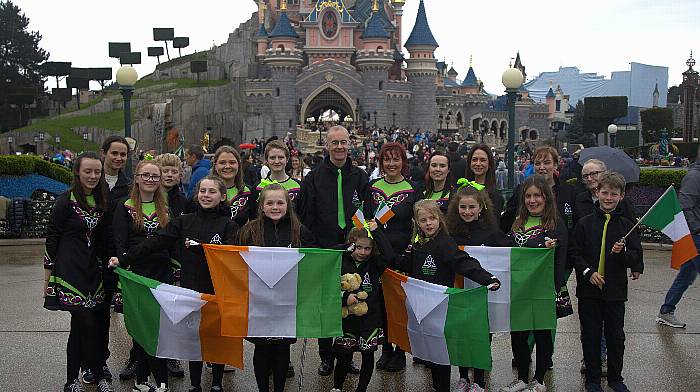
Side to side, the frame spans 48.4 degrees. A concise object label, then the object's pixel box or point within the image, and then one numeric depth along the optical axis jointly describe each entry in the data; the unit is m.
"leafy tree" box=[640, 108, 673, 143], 52.81
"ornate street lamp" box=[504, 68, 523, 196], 14.19
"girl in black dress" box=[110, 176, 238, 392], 5.36
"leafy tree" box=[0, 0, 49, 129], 55.88
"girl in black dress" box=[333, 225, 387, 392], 5.34
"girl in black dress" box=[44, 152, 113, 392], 5.48
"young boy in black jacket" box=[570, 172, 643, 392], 5.56
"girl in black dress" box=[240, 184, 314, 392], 5.23
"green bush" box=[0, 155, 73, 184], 14.13
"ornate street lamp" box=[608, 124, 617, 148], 21.54
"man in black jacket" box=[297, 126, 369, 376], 6.18
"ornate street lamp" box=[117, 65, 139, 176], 13.24
